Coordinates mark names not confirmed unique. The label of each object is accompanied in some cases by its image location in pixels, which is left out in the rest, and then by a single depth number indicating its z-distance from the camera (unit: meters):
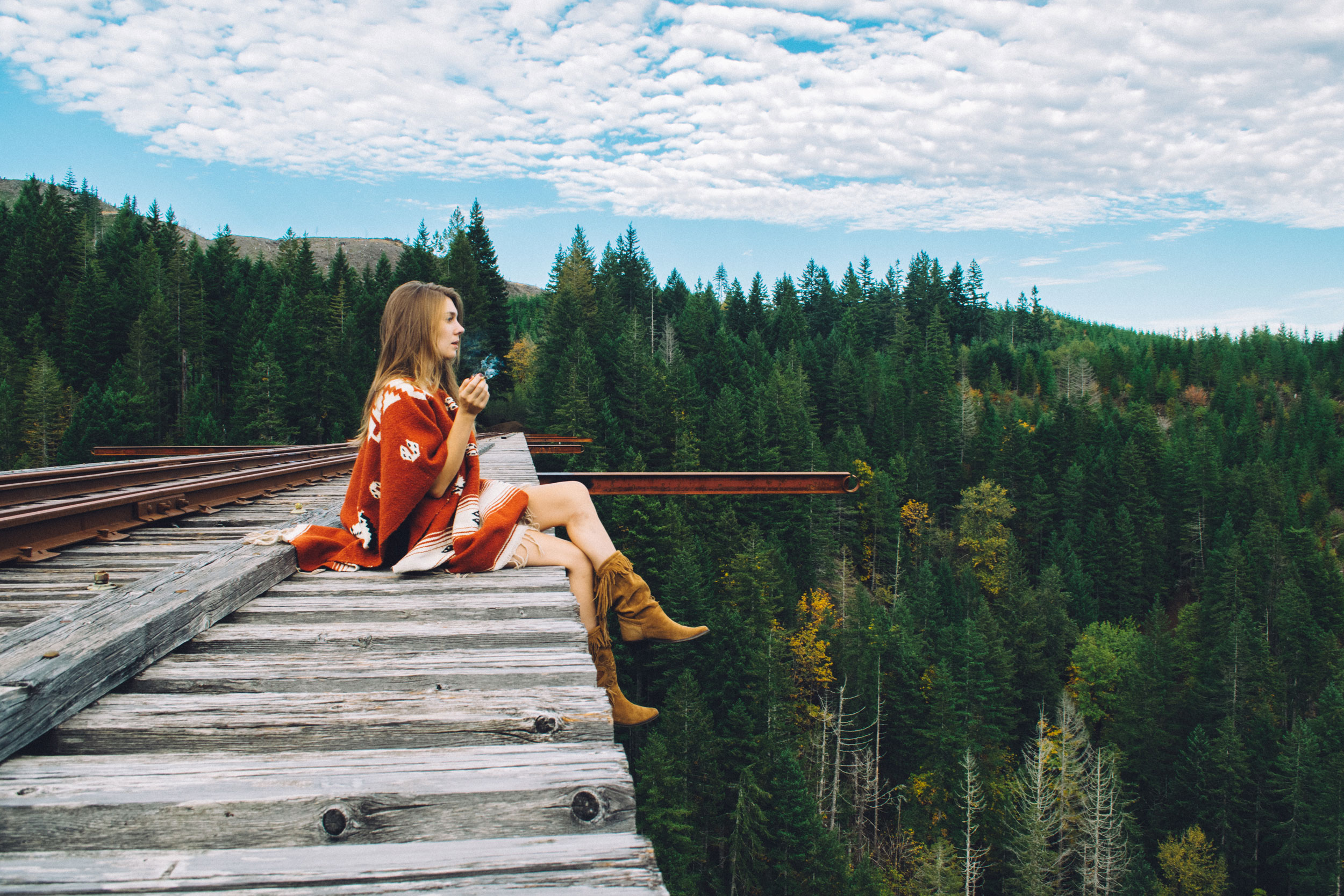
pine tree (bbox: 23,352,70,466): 45.53
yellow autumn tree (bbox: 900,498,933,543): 62.28
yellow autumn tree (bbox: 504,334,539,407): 61.39
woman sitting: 3.12
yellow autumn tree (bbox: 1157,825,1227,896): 33.22
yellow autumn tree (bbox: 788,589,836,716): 41.59
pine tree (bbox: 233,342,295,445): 46.19
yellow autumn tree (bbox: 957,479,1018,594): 56.94
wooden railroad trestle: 1.19
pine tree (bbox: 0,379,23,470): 44.62
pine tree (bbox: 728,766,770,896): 27.72
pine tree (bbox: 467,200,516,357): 52.94
